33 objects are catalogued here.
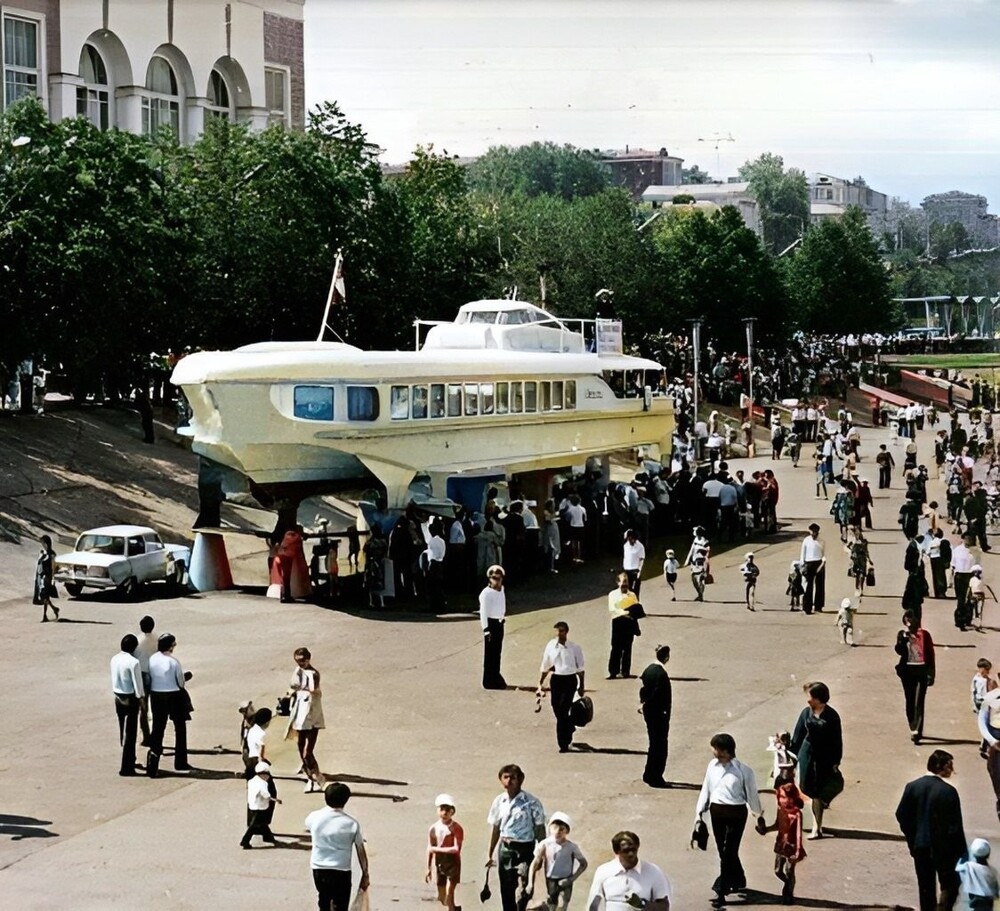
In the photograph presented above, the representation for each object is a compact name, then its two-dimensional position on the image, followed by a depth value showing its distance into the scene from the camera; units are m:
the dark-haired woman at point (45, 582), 27.58
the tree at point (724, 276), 78.88
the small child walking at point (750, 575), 27.91
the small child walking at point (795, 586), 27.73
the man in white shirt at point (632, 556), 27.23
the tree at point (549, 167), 177.04
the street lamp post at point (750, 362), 58.06
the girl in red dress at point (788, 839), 13.72
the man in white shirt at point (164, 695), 17.67
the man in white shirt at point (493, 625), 21.28
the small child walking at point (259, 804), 15.01
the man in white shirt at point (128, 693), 17.73
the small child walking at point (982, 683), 16.61
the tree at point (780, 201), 172.25
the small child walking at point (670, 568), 29.09
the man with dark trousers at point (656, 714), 16.84
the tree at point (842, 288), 93.06
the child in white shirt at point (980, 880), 11.63
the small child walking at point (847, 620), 24.64
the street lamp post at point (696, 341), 52.78
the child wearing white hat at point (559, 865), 12.23
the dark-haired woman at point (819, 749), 14.77
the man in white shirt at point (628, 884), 10.96
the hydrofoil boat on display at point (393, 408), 29.20
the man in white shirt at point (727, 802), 13.48
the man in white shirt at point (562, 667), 18.27
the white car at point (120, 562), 29.34
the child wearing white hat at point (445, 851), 13.02
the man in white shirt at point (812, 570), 27.20
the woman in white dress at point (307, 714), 17.00
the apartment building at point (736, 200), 177.30
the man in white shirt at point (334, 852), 12.44
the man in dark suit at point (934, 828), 12.76
